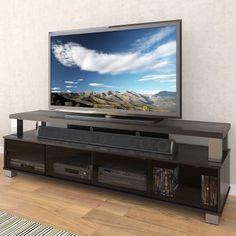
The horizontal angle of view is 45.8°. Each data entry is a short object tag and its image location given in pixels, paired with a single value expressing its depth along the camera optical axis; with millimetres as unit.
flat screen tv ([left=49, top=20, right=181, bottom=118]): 2135
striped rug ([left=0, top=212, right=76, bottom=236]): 1686
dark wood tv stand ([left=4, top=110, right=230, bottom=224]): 1837
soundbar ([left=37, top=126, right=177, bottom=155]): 2021
